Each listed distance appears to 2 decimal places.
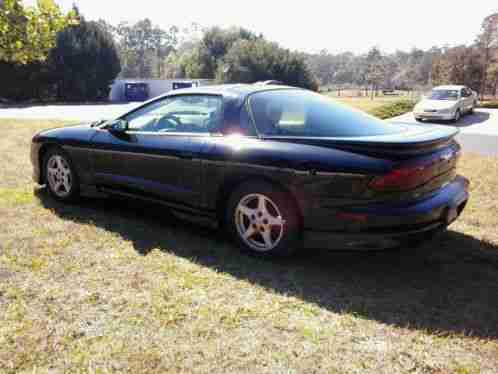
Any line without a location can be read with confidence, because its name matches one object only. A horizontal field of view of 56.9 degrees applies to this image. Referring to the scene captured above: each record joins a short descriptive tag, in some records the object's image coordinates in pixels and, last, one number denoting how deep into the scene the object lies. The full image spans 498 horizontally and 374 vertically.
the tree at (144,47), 98.12
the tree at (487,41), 41.44
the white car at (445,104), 18.06
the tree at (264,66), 44.97
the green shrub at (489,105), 28.30
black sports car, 3.23
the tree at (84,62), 36.84
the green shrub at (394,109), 20.70
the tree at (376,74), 64.01
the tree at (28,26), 7.86
